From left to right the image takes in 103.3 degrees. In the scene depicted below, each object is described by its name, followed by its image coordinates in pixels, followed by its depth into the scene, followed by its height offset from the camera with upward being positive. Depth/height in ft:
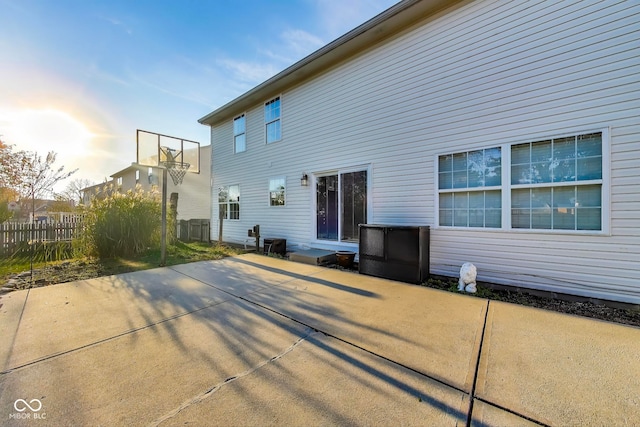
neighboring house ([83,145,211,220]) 55.77 +4.93
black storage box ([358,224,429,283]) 15.03 -2.48
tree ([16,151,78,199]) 42.45 +6.61
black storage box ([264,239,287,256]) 24.85 -3.41
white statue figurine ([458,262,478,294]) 13.87 -3.61
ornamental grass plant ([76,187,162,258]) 21.38 -1.21
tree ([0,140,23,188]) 38.37 +7.23
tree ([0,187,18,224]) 26.55 +0.17
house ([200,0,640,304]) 11.84 +4.58
